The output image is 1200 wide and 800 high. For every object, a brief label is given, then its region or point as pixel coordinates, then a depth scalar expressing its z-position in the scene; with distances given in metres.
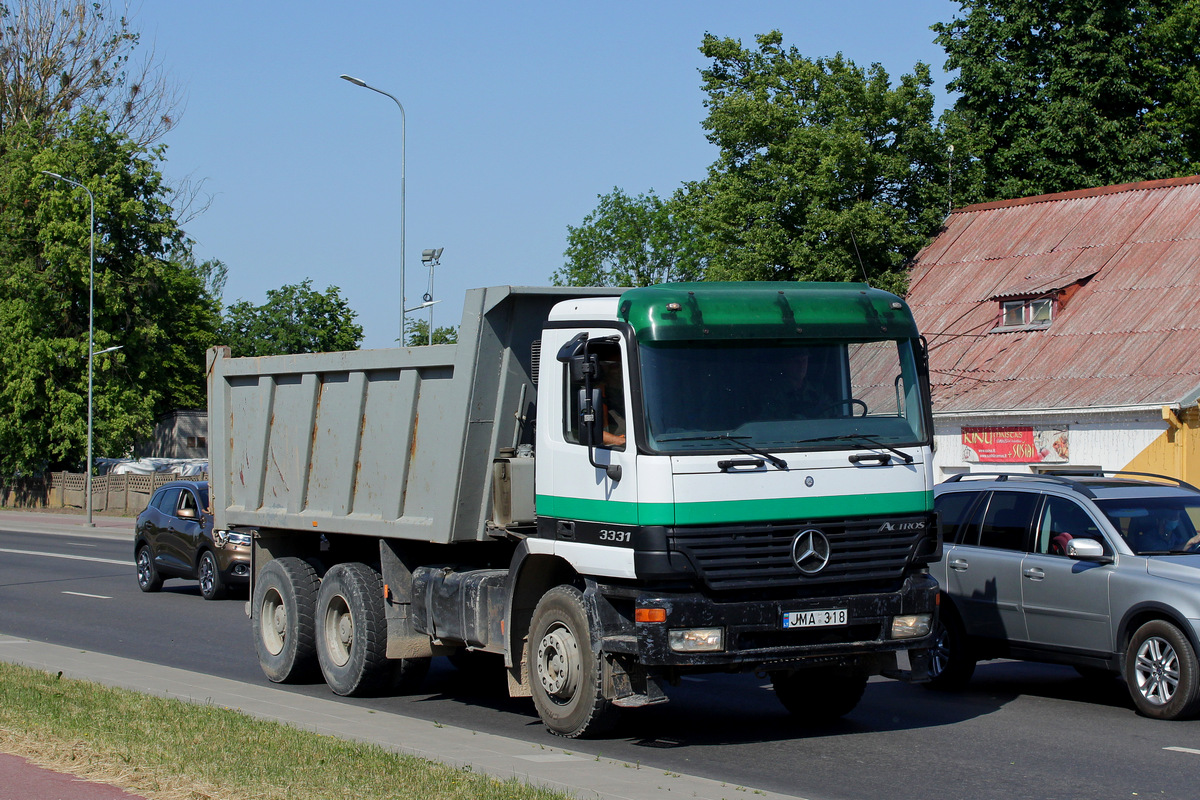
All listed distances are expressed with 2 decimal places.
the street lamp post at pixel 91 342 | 43.35
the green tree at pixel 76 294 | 53.94
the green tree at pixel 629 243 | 76.12
